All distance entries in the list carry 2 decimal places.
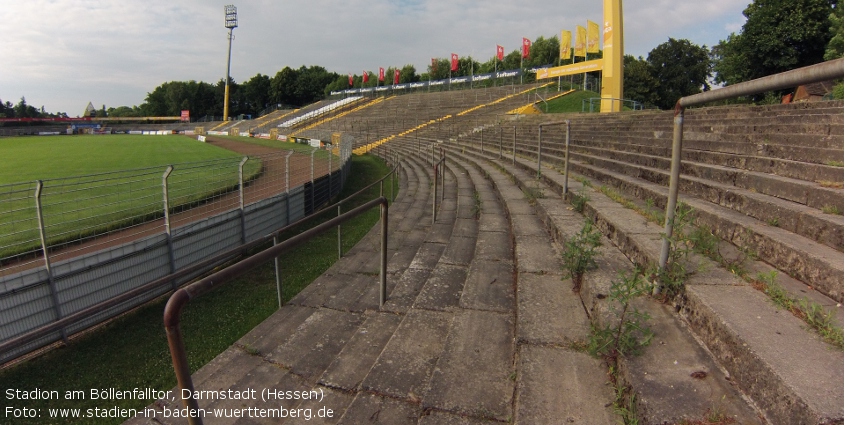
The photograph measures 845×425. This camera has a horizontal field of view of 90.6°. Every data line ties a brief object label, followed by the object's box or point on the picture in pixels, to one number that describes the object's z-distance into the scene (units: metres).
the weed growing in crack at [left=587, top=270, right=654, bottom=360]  1.96
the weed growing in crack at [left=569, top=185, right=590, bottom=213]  4.57
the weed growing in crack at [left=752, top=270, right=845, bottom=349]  1.71
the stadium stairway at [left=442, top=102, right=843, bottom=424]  1.57
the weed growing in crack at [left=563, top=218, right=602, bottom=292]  2.88
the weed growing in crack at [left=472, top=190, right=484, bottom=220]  6.28
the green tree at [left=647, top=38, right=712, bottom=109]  55.44
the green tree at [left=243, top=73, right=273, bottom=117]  98.69
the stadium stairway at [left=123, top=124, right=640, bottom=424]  1.94
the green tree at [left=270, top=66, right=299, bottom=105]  96.62
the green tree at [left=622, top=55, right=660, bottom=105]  45.72
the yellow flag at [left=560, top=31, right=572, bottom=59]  33.50
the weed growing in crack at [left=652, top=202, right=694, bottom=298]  2.32
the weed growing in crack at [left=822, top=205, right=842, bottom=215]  2.56
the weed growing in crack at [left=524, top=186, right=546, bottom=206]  5.61
